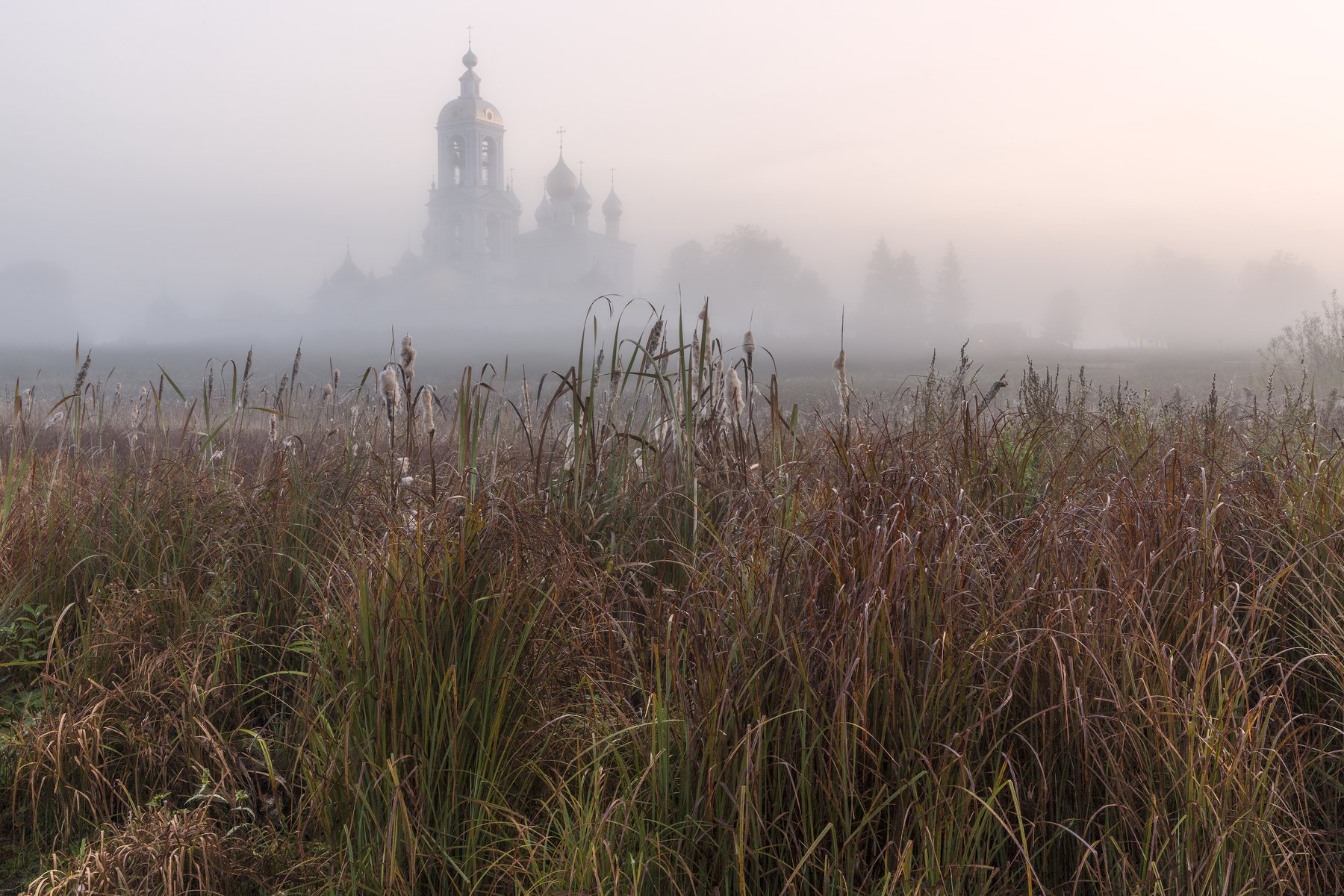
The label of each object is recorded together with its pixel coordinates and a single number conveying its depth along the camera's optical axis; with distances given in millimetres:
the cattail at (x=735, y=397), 4148
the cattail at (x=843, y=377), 4333
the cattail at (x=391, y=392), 3618
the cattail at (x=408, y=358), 3596
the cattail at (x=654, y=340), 3621
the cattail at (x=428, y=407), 3821
